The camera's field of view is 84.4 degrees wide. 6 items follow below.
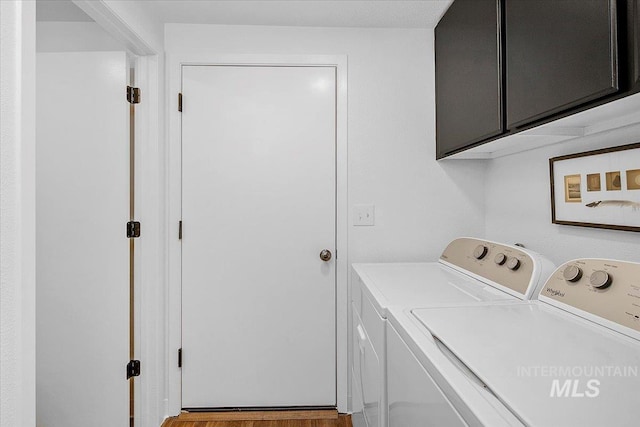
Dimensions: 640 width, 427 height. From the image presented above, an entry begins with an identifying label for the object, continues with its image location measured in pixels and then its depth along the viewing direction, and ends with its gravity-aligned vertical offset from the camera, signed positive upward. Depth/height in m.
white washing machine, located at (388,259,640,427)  0.60 -0.31
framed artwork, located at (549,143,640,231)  1.14 +0.10
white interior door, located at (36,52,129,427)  1.74 -0.07
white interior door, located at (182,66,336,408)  2.04 -0.08
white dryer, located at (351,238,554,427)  1.25 -0.30
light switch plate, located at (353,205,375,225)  2.09 +0.01
